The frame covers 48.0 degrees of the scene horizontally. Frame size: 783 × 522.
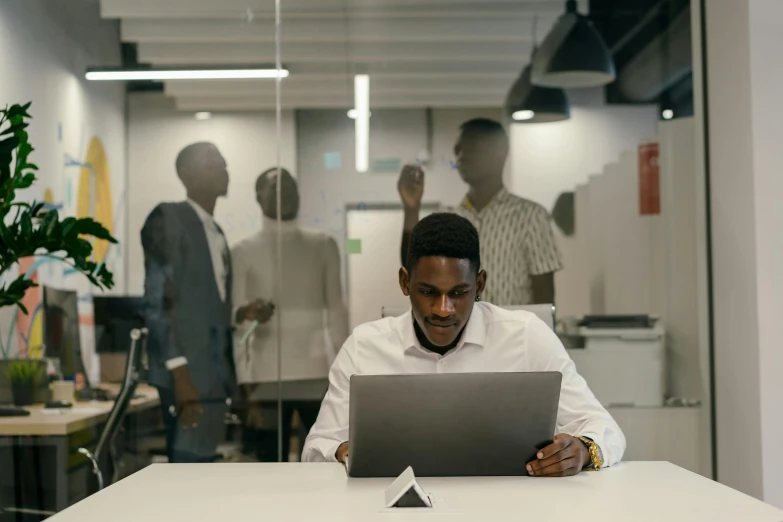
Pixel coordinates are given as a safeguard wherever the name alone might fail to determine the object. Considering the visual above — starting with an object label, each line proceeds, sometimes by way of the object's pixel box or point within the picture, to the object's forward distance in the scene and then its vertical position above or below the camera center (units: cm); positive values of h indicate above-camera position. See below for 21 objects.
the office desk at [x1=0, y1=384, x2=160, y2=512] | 393 -83
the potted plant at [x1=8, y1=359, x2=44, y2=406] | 396 -49
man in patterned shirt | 401 +19
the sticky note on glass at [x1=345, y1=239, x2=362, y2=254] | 404 +9
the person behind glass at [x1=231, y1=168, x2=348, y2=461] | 403 -23
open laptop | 180 -31
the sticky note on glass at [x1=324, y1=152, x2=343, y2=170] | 404 +48
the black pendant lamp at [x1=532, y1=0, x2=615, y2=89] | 404 +94
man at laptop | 225 -22
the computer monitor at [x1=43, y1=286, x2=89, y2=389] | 397 -28
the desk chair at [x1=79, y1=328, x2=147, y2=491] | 378 -61
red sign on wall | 404 +32
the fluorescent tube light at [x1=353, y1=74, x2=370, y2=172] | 405 +67
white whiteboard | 403 +1
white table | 157 -46
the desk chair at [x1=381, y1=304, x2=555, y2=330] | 266 -15
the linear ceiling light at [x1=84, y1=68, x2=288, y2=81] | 407 +90
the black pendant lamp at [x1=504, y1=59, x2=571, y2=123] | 405 +73
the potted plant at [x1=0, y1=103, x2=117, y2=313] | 293 +13
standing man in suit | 403 -34
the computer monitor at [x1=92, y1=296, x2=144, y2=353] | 399 -24
